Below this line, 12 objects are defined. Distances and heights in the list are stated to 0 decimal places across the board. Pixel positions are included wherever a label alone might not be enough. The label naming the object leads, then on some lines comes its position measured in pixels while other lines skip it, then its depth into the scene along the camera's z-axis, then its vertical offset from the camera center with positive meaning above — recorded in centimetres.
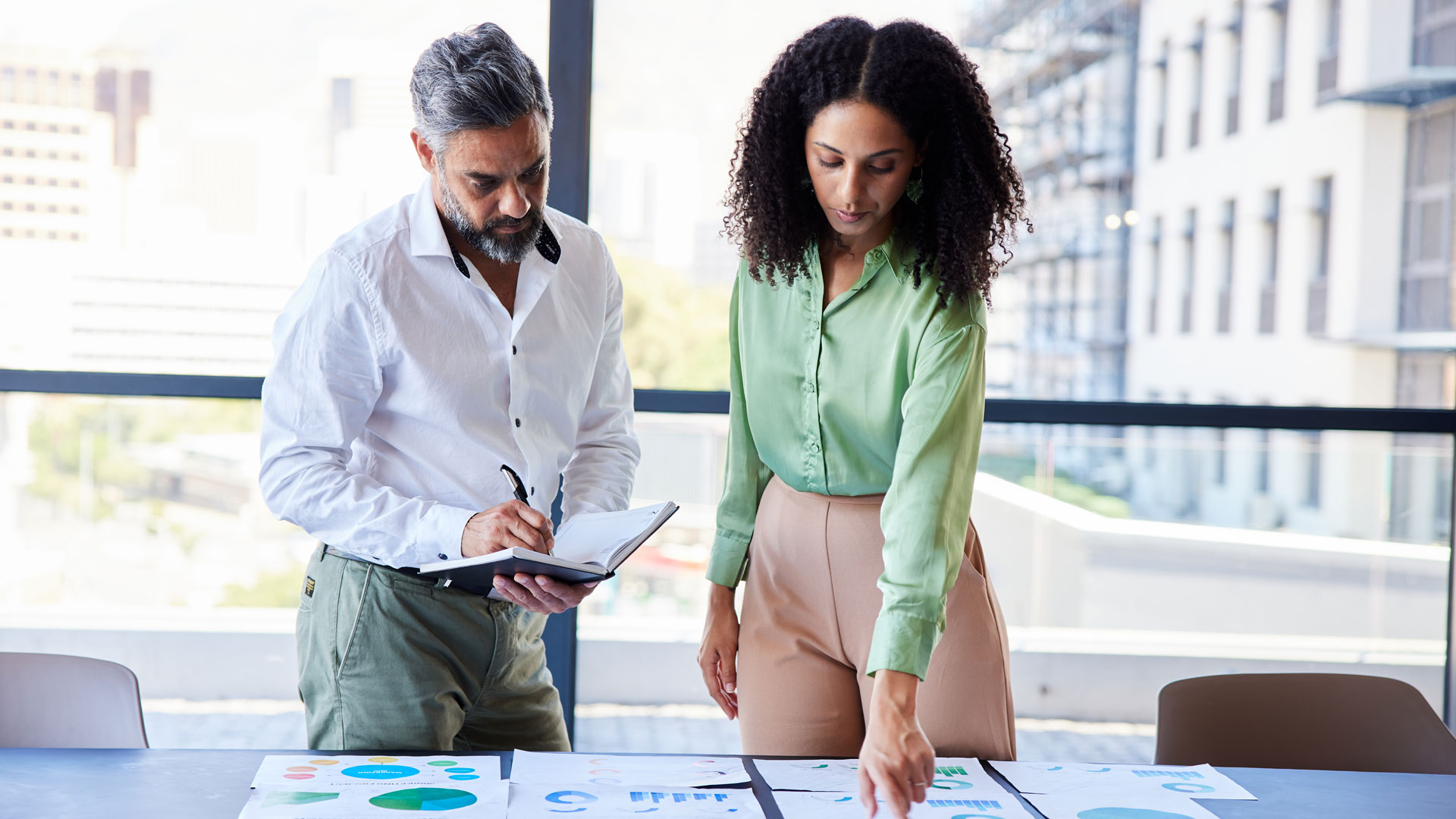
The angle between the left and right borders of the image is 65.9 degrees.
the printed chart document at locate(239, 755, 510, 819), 130 -51
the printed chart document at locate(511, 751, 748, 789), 145 -52
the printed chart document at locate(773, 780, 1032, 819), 136 -52
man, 163 -8
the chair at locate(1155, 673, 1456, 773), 193 -56
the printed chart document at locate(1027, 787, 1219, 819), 140 -52
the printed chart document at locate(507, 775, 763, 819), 134 -52
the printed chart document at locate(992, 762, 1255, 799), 149 -53
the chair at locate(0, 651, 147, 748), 180 -56
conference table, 132 -52
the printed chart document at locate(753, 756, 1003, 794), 145 -52
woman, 142 -1
